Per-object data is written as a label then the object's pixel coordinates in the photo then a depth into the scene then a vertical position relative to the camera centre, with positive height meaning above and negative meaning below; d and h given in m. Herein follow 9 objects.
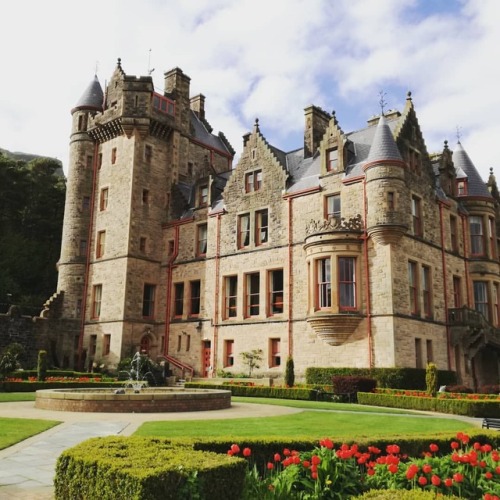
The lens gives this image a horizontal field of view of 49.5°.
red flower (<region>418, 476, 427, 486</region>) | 5.73 -1.12
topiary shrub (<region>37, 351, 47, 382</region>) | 28.53 -0.04
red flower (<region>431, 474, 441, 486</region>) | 5.53 -1.09
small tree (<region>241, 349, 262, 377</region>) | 32.31 +0.65
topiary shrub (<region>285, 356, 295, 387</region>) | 27.95 -0.21
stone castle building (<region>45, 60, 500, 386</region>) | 29.20 +7.59
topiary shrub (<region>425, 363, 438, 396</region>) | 24.11 -0.26
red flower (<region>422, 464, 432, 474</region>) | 6.01 -1.04
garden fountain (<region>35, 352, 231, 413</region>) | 17.27 -1.09
